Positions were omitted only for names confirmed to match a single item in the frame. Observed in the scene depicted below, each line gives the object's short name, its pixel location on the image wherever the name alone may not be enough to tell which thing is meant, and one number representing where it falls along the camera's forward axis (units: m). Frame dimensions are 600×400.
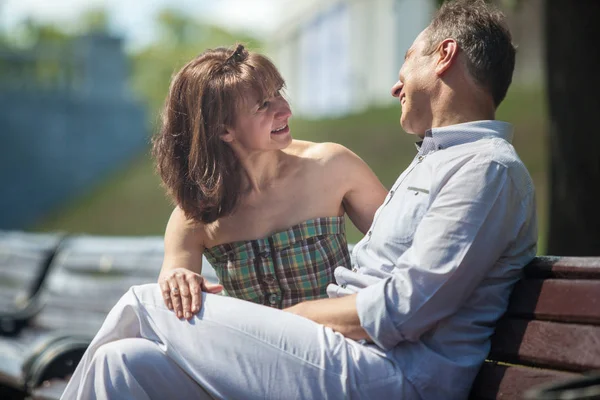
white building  29.00
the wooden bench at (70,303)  4.66
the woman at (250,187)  3.39
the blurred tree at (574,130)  7.35
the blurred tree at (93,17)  62.72
